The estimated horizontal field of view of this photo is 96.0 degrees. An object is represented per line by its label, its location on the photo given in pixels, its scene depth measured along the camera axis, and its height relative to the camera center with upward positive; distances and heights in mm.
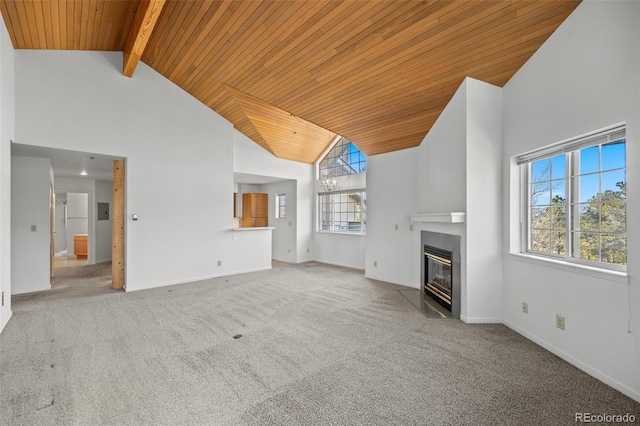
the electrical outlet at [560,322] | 2672 -1020
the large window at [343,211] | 7352 +59
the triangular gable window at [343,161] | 7320 +1418
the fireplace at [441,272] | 3787 -886
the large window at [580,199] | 2363 +127
